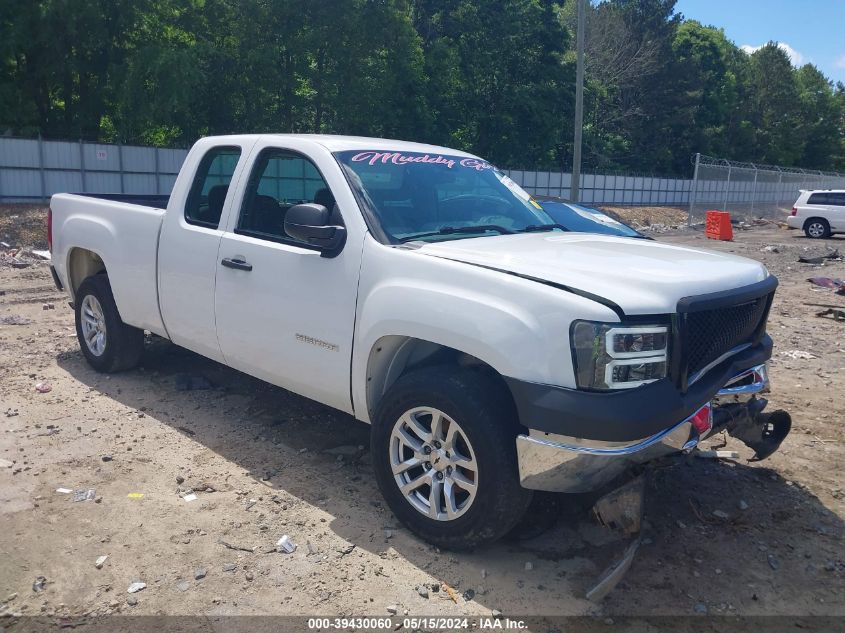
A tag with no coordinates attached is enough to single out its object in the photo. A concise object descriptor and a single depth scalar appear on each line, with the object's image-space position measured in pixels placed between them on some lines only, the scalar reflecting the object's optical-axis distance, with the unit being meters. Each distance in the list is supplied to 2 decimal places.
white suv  25.64
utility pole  18.98
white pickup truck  3.08
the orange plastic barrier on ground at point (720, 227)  25.20
